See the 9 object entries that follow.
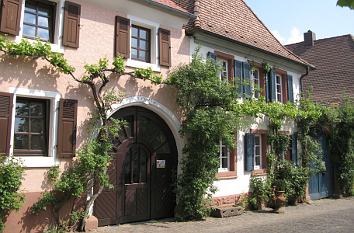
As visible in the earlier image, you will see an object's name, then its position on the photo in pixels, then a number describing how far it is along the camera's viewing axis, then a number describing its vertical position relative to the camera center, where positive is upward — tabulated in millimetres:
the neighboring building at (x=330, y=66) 24500 +6262
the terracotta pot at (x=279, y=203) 14023 -1095
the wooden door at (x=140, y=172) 11078 -94
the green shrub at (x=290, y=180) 15461 -380
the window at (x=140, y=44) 11969 +3528
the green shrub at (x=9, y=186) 8398 -354
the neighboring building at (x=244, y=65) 13969 +3851
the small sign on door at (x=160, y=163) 12279 +150
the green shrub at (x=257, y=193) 14703 -825
